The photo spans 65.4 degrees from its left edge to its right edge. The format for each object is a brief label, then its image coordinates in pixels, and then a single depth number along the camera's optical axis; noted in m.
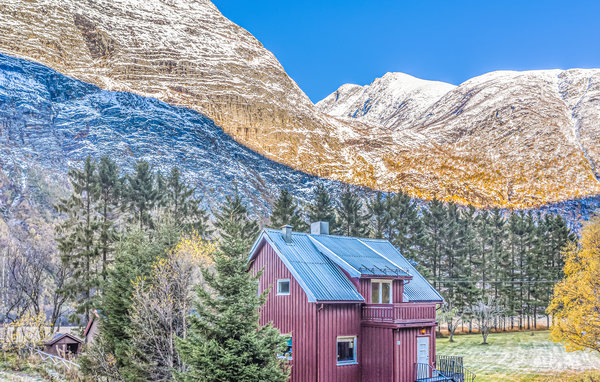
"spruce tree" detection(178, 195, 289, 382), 14.70
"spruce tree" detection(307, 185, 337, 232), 47.94
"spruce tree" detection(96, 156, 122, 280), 39.78
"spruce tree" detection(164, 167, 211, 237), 44.41
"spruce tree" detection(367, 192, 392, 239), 52.84
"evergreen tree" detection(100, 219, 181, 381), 22.12
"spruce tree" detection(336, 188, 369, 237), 49.94
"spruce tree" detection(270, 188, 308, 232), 45.12
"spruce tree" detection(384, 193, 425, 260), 52.22
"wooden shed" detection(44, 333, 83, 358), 34.91
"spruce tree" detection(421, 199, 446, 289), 54.41
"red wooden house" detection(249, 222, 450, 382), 20.25
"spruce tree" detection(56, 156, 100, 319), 34.78
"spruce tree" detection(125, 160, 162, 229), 41.88
